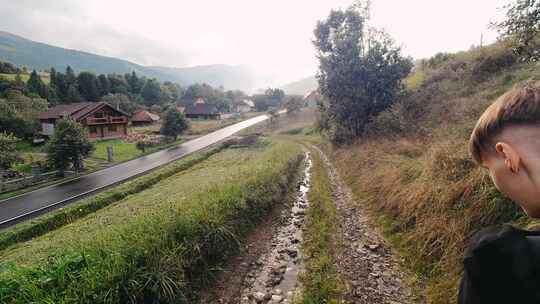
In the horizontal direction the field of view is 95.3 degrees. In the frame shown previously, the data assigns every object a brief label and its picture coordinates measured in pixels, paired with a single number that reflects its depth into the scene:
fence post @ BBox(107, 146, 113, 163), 26.77
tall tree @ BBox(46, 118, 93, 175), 21.70
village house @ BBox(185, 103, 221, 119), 78.06
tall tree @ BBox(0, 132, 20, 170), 20.16
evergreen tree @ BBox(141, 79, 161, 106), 81.62
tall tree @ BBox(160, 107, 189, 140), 38.34
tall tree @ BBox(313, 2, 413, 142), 19.02
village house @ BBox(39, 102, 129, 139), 39.61
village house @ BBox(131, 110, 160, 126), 58.94
